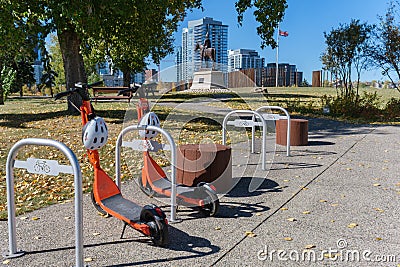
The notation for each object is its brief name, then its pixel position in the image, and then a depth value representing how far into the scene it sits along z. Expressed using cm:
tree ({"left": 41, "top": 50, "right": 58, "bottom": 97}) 5913
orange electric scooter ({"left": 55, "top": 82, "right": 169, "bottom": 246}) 339
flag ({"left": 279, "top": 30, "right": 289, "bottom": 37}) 4555
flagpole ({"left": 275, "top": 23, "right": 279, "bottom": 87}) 4103
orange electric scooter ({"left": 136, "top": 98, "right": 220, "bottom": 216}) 421
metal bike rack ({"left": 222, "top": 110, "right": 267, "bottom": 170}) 595
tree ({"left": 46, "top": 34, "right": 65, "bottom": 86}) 4650
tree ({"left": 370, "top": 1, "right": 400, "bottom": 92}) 1550
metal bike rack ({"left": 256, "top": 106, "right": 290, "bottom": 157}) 679
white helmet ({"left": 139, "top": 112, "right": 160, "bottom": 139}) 436
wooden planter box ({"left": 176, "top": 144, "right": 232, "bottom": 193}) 491
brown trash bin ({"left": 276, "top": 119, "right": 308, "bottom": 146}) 901
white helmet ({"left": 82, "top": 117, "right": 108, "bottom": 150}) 350
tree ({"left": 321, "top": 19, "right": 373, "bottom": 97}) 1566
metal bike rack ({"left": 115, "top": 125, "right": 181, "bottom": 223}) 407
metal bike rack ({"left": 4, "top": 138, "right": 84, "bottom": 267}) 276
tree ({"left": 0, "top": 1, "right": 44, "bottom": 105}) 983
